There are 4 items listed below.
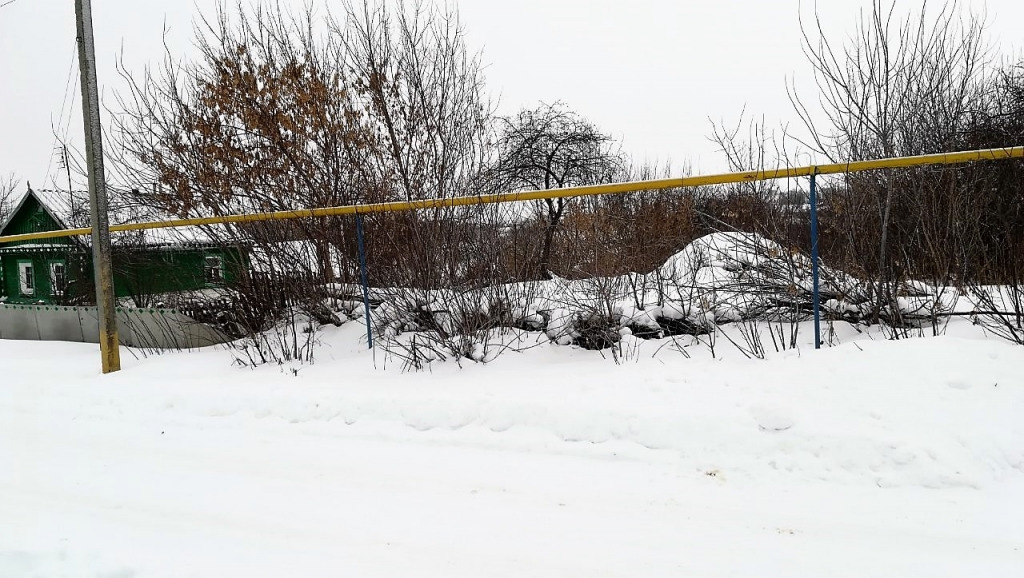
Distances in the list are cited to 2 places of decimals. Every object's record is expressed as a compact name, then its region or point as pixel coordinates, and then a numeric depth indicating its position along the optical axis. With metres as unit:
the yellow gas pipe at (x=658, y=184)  3.30
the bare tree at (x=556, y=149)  22.52
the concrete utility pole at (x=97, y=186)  5.30
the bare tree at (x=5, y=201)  39.58
